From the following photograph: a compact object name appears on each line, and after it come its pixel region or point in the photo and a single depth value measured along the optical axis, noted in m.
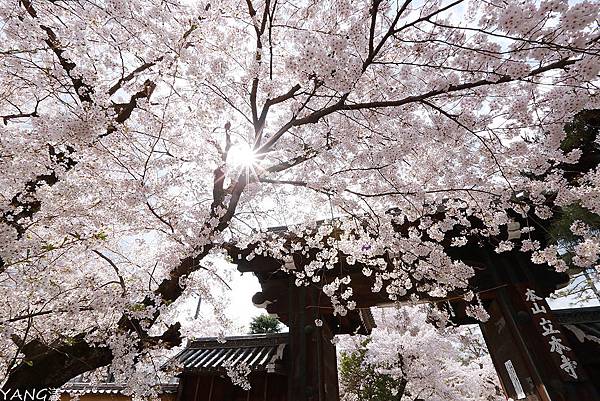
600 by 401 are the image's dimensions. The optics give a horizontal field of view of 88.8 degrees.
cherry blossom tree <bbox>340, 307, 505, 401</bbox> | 12.41
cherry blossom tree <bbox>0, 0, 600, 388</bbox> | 3.13
